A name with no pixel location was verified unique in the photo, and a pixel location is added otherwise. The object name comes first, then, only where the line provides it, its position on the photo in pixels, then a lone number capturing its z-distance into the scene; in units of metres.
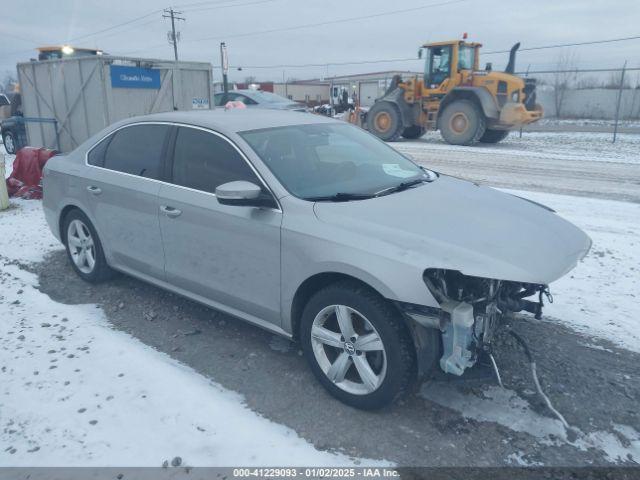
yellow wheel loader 16.30
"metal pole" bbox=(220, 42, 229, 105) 14.74
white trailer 11.53
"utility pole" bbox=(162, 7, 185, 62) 44.81
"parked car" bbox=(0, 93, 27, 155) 14.64
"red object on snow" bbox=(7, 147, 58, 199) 8.85
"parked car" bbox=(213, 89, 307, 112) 15.55
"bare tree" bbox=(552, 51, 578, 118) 30.38
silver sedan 2.81
